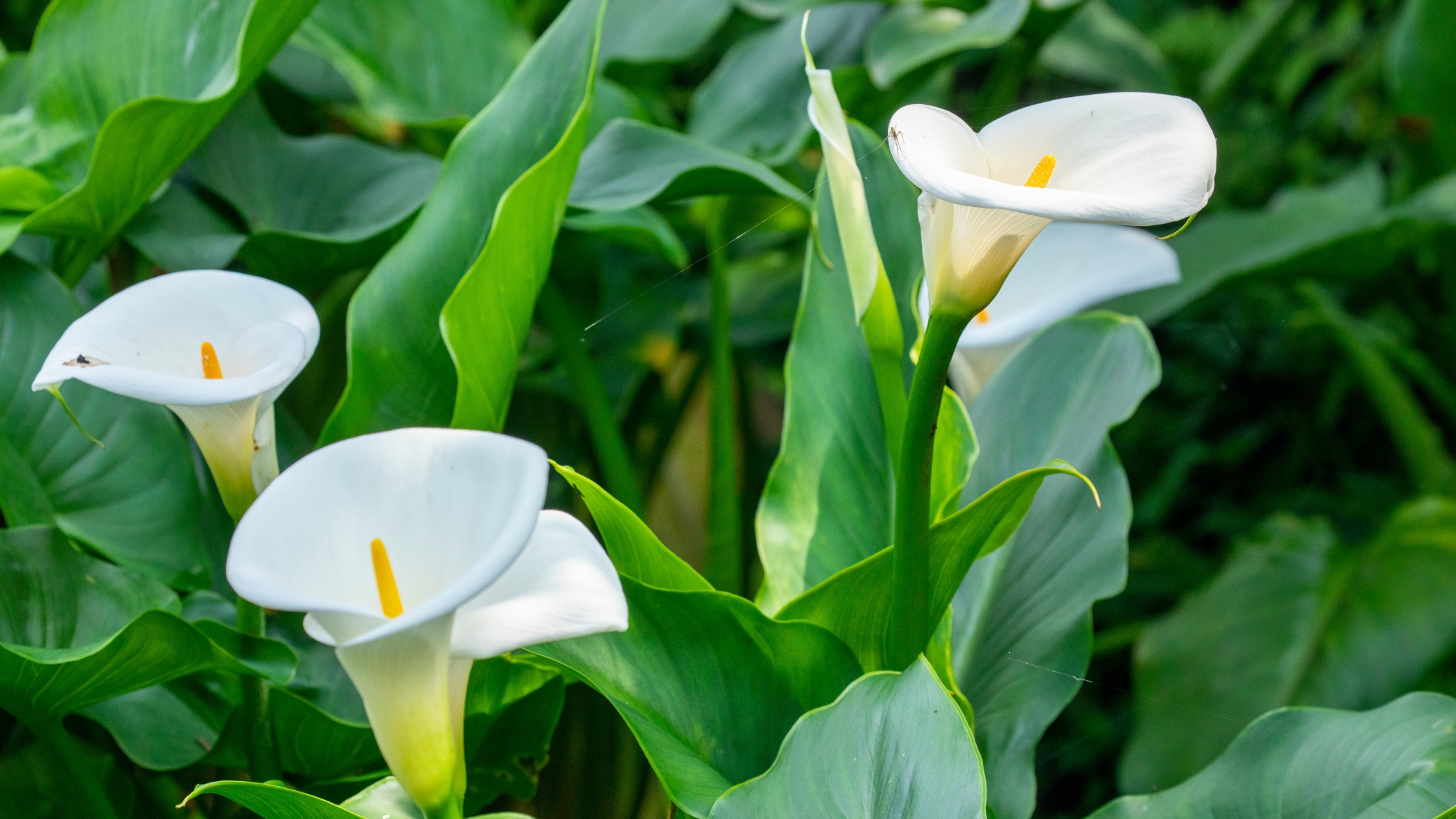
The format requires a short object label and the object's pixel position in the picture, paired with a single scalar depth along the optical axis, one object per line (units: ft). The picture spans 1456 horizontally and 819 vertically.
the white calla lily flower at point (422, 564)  6.39
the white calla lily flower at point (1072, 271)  7.31
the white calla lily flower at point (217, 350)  6.61
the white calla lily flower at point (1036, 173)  6.30
